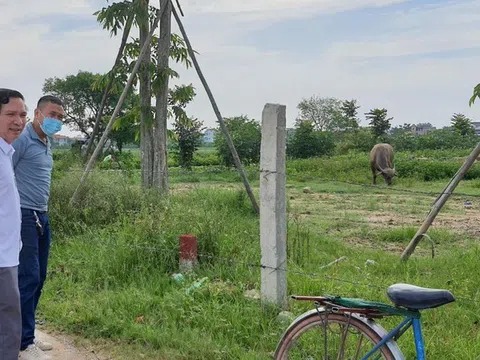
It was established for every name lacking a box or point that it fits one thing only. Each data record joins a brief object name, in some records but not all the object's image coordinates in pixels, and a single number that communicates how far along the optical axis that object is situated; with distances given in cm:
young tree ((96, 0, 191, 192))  773
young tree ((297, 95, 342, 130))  5172
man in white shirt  302
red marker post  531
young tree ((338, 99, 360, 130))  3925
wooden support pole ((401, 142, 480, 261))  547
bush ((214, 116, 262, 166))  2571
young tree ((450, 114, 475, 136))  3580
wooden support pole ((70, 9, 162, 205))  703
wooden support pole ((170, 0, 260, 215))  737
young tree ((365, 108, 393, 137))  3362
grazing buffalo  1941
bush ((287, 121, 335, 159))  2992
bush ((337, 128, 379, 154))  3192
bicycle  274
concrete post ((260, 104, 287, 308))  427
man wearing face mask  388
